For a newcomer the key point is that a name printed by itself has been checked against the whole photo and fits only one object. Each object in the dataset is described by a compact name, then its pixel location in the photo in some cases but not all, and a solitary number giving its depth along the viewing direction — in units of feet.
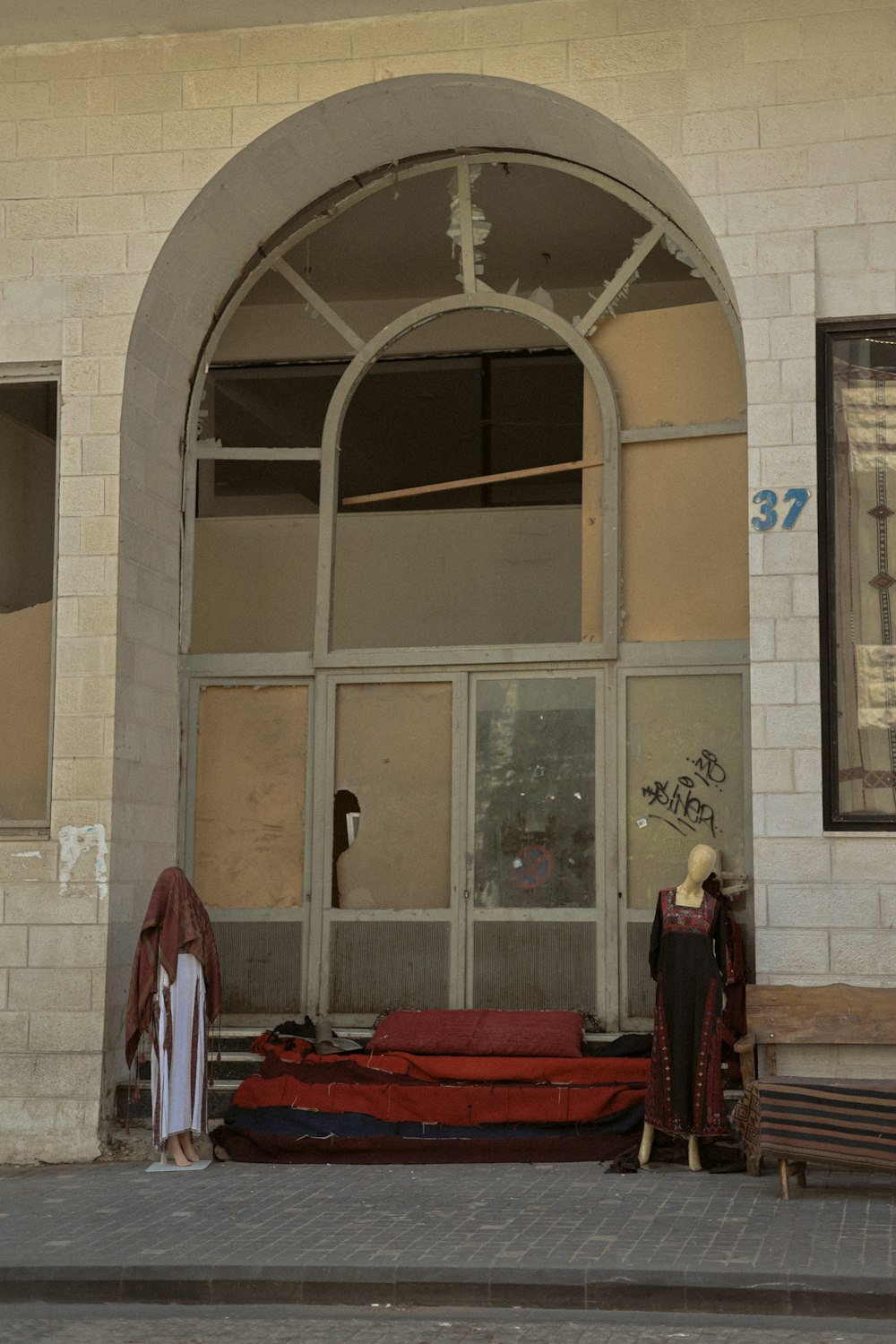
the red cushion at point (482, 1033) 29.99
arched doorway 32.17
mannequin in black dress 26.61
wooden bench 23.72
